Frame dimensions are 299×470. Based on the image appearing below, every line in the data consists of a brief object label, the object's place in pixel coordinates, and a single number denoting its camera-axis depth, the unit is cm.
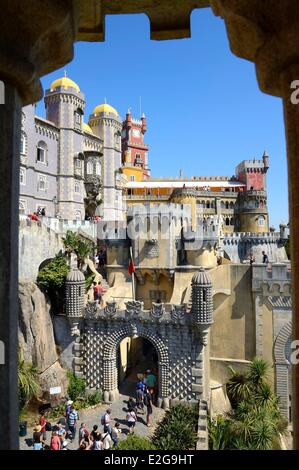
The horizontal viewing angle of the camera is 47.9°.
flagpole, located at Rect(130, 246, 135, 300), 2589
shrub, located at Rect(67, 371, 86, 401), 1833
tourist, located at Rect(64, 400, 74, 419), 1516
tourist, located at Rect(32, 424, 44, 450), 1255
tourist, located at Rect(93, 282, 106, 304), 2327
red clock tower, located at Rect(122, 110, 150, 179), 7135
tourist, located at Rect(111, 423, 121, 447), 1390
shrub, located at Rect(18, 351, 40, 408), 1528
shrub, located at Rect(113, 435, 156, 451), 1255
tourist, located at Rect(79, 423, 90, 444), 1374
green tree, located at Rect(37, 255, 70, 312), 2031
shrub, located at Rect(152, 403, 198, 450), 1390
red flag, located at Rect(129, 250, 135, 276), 2458
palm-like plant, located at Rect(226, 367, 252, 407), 1866
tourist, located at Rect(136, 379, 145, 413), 1788
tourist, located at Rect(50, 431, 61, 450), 1241
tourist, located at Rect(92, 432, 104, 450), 1276
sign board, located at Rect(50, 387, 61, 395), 1683
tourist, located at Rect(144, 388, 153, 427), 1653
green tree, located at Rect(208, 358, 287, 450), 1480
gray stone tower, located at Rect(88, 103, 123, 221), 4406
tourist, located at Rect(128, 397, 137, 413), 1737
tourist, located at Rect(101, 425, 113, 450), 1311
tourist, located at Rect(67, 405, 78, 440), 1481
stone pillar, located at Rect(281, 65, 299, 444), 217
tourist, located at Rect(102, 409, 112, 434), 1446
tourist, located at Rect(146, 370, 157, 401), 1867
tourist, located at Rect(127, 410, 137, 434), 1570
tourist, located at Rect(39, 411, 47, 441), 1414
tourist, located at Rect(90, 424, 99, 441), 1349
